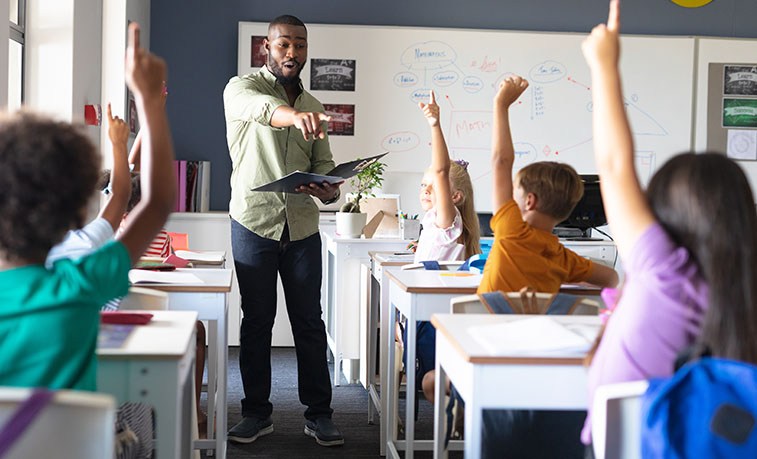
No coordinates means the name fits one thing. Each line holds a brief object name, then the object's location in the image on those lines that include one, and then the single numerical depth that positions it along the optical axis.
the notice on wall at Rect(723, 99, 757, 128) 5.45
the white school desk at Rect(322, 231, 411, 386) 3.96
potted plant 4.08
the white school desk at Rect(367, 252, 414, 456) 2.93
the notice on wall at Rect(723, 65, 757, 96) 5.43
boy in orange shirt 2.03
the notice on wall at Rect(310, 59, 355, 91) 5.18
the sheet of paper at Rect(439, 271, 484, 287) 2.40
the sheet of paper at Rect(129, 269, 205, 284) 2.37
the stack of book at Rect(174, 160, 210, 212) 4.94
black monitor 4.16
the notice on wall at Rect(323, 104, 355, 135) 5.23
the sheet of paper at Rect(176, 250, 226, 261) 3.41
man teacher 2.94
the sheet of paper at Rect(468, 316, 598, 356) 1.41
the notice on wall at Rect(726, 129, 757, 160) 5.49
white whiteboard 5.21
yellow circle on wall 5.58
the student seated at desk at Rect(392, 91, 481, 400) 2.70
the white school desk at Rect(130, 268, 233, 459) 2.31
